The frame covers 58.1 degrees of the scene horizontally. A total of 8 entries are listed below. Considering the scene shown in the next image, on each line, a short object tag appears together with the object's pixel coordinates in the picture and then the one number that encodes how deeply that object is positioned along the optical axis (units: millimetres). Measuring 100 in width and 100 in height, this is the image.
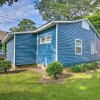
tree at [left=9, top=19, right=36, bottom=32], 26038
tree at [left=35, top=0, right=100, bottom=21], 17050
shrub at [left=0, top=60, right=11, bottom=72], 7044
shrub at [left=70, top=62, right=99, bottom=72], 6658
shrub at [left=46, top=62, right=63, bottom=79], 5561
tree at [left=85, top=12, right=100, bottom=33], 12910
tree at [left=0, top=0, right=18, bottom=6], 4460
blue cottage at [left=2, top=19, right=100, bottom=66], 7193
